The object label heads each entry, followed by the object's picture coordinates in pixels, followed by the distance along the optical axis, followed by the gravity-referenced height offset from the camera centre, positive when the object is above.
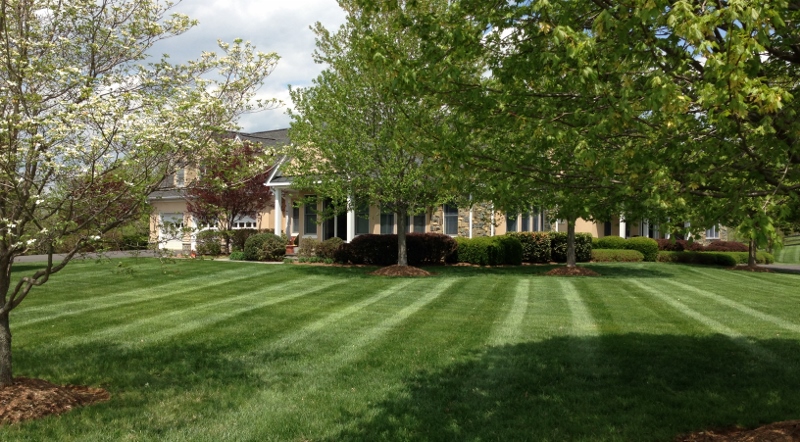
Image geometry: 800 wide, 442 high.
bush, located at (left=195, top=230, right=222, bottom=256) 23.81 -0.64
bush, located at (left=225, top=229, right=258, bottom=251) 24.33 -0.33
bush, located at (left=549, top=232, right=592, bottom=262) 23.27 -0.59
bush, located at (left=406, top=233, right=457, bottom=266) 20.78 -0.57
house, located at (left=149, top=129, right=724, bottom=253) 23.62 +0.48
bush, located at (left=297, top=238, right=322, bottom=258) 22.00 -0.65
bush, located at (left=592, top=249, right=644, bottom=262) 24.17 -1.01
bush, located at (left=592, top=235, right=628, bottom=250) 25.59 -0.45
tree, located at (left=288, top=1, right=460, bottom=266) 15.93 +2.80
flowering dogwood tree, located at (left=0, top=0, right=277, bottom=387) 4.87 +1.03
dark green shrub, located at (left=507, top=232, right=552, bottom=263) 22.80 -0.53
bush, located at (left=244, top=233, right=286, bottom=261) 21.58 -0.61
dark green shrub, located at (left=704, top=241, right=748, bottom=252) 26.86 -0.67
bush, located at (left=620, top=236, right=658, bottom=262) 24.97 -0.66
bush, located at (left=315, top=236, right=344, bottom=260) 21.31 -0.67
